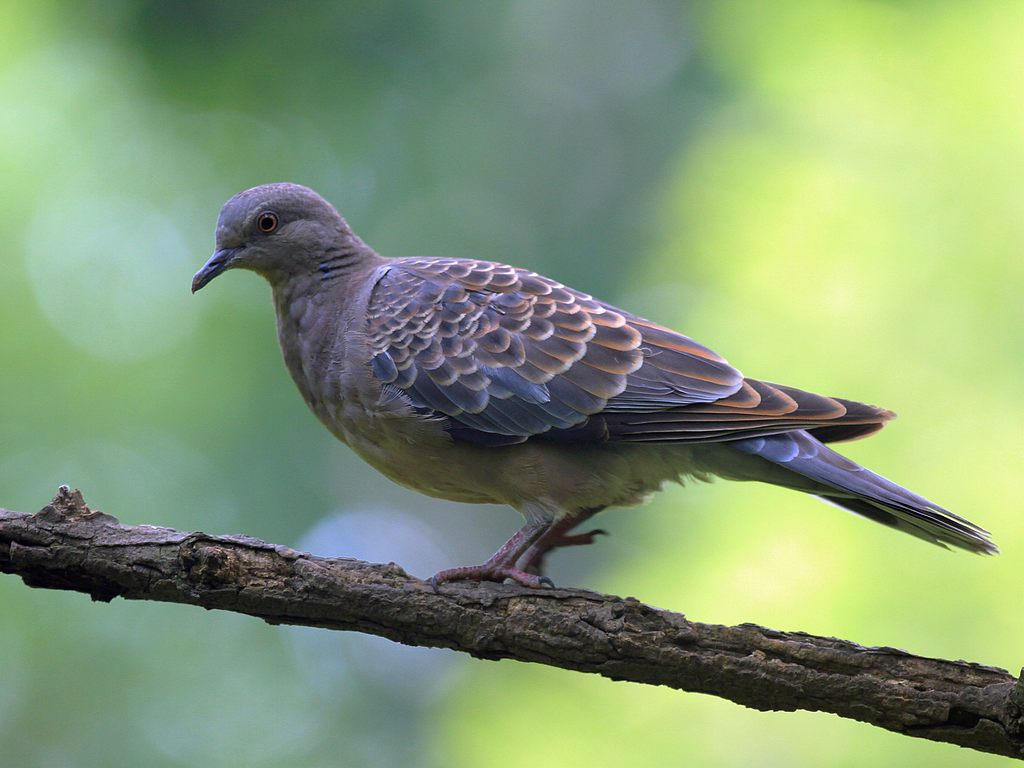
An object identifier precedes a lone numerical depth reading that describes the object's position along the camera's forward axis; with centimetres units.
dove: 734
